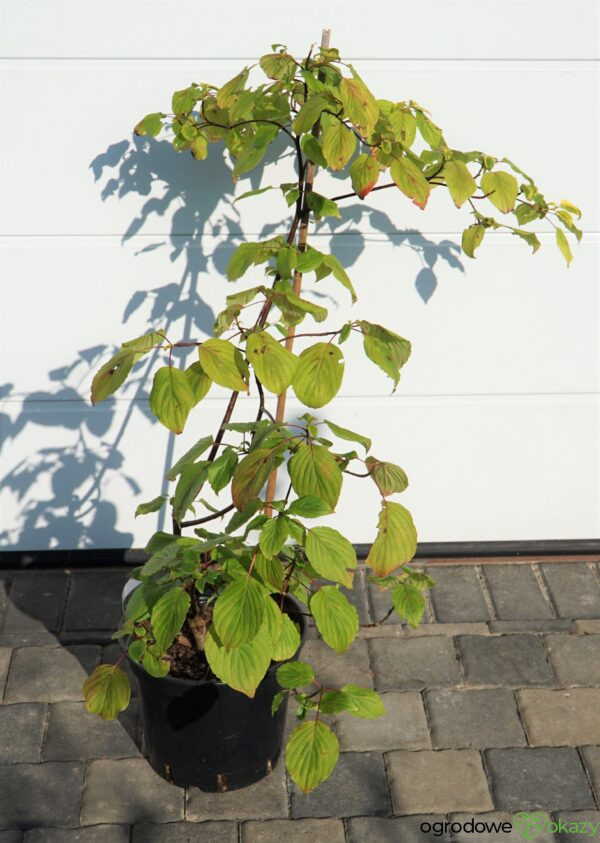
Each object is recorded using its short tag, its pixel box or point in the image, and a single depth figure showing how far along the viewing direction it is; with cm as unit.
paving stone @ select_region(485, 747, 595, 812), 239
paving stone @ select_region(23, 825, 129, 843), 227
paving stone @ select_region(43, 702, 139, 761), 249
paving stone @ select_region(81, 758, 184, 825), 234
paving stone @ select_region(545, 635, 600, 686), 276
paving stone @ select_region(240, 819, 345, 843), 229
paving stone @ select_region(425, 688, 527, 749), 255
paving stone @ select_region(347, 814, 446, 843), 229
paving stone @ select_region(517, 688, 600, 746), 256
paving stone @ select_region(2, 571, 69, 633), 291
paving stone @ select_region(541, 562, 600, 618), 302
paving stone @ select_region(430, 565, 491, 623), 299
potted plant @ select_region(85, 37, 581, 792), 192
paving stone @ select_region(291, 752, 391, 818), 236
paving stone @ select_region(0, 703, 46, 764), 248
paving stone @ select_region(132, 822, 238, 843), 228
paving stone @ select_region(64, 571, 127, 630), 293
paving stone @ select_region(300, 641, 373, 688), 274
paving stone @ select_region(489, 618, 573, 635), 293
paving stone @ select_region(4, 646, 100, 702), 266
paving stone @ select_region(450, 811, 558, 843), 231
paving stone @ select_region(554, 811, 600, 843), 231
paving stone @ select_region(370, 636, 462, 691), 273
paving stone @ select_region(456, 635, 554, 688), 274
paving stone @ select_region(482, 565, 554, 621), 300
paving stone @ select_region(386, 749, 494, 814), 238
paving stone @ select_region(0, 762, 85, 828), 232
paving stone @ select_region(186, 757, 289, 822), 235
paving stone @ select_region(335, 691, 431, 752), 254
